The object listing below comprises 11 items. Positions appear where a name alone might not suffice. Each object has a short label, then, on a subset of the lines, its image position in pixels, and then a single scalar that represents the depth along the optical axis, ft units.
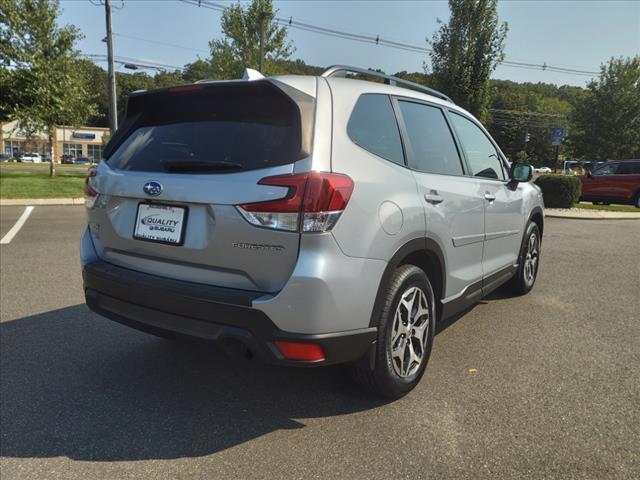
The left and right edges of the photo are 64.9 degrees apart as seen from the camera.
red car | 57.21
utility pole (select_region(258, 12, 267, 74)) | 73.67
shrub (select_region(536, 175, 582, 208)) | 51.62
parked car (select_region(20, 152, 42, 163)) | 249.71
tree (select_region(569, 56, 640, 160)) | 95.81
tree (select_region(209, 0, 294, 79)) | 79.20
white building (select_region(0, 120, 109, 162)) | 272.56
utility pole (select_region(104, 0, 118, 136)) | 62.39
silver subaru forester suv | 7.66
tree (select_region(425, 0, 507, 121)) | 80.28
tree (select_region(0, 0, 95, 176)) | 62.75
